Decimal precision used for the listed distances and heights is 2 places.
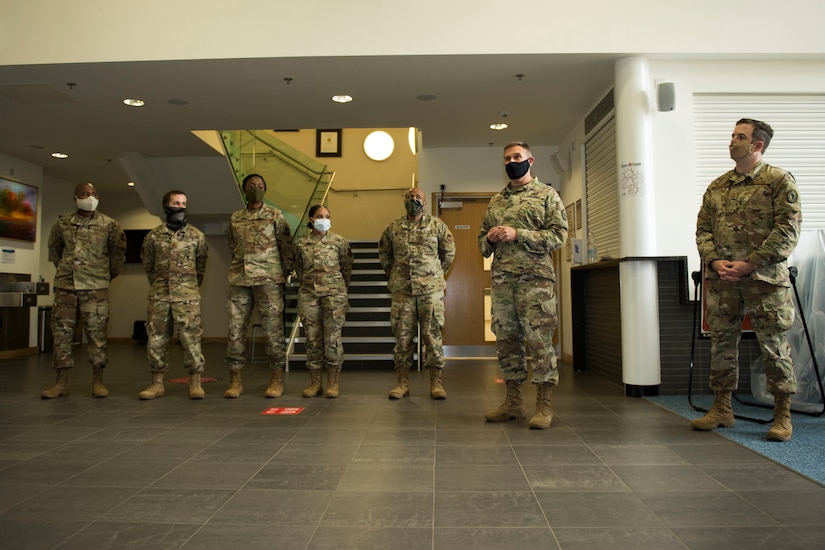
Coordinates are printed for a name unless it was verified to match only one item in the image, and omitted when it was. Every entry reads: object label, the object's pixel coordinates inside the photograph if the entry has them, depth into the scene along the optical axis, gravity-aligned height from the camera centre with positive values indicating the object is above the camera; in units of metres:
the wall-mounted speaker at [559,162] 7.39 +1.88
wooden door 8.22 +0.34
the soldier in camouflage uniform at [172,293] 4.66 +0.08
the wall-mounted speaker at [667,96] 4.82 +1.79
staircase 6.70 -0.37
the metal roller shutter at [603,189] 5.56 +1.18
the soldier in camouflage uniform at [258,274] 4.67 +0.23
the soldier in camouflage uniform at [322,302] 4.70 -0.02
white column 4.76 +0.55
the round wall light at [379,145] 10.99 +3.14
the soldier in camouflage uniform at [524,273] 3.54 +0.17
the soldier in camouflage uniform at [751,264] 3.23 +0.20
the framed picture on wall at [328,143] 11.12 +3.23
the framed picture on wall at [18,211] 8.55 +1.50
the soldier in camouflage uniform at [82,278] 4.69 +0.21
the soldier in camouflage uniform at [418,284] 4.62 +0.13
